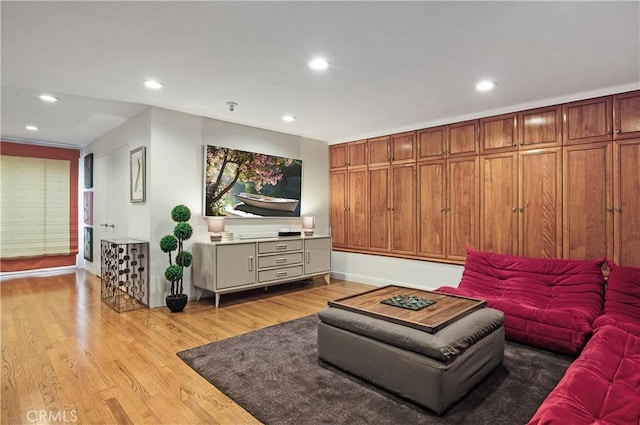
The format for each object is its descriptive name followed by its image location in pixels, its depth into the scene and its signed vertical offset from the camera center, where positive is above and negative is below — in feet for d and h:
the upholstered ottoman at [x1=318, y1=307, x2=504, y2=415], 6.43 -2.93
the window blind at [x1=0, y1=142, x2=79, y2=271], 19.08 +0.47
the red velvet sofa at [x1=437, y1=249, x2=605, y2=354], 9.03 -2.57
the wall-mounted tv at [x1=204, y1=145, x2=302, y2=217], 15.21 +1.50
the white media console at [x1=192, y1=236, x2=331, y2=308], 13.58 -2.14
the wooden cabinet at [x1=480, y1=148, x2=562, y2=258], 12.80 +0.46
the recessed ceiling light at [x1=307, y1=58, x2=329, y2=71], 9.34 +4.26
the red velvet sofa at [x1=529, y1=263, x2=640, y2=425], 4.43 -2.64
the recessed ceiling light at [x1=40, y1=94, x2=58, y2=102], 12.21 +4.32
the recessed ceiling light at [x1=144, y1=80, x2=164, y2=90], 10.85 +4.24
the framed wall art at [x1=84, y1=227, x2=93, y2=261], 20.49 -1.79
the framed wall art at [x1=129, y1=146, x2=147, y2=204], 13.92 +1.70
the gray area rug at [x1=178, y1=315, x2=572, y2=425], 6.34 -3.76
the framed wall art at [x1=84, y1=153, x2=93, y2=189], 20.41 +2.67
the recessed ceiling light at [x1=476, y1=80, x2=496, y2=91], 11.08 +4.33
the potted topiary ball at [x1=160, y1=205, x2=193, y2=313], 12.81 -1.56
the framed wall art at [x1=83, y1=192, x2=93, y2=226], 20.57 +0.41
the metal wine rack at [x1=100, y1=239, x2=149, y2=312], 13.55 -2.46
